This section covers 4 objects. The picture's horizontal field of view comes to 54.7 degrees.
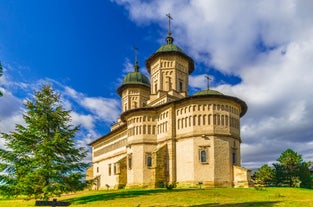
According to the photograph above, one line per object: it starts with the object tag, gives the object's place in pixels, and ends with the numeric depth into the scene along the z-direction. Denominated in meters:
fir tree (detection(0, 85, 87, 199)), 20.33
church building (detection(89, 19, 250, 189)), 31.19
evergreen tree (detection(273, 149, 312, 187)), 48.12
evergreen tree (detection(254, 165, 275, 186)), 44.03
